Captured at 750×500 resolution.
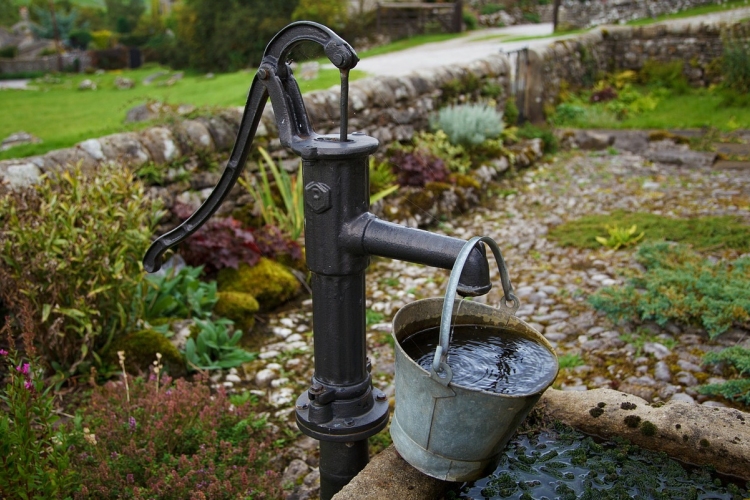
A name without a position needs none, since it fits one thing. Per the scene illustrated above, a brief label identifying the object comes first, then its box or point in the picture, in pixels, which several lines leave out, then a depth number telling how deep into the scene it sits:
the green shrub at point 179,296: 4.14
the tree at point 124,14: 29.92
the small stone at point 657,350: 3.76
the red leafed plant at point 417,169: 6.64
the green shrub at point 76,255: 3.31
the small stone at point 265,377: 3.81
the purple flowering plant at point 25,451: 1.87
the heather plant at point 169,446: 2.44
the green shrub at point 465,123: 7.49
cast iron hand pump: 1.77
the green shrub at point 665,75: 12.38
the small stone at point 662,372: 3.54
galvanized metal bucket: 1.62
